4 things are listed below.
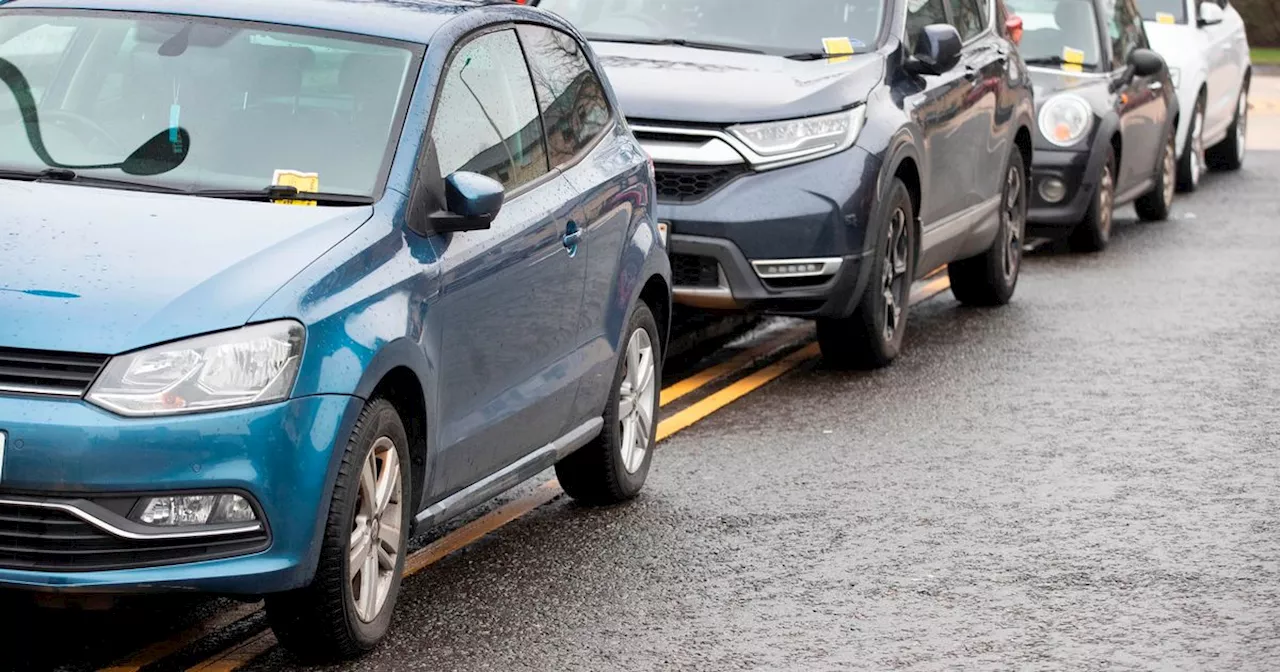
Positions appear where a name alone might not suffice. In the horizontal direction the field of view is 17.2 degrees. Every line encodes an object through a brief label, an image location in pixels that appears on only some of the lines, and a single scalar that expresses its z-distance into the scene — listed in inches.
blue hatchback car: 369.9
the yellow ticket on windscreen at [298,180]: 433.3
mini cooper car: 1046.3
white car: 1304.2
